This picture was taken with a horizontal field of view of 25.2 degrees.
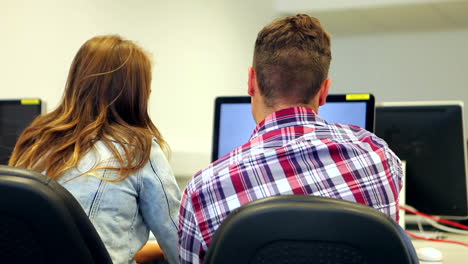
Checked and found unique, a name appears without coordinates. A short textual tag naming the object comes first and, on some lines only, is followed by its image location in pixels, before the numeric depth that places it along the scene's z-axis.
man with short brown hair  2.08
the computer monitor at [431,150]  3.21
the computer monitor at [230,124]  3.11
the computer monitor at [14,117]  3.45
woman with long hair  2.44
